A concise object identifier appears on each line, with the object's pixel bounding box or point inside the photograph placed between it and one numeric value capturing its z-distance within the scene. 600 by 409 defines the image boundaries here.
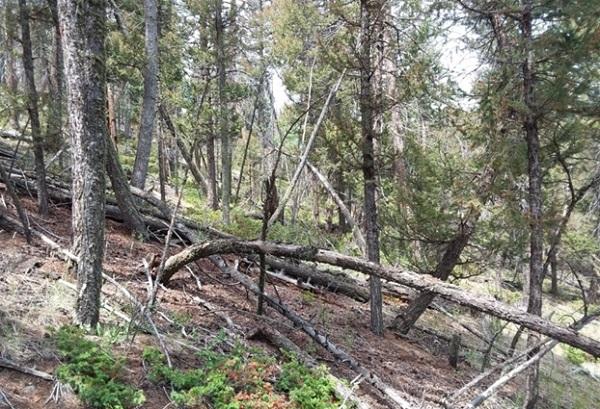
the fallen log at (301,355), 4.38
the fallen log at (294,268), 7.99
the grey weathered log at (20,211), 5.34
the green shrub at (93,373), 3.40
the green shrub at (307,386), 4.11
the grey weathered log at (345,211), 7.39
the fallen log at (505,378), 4.02
